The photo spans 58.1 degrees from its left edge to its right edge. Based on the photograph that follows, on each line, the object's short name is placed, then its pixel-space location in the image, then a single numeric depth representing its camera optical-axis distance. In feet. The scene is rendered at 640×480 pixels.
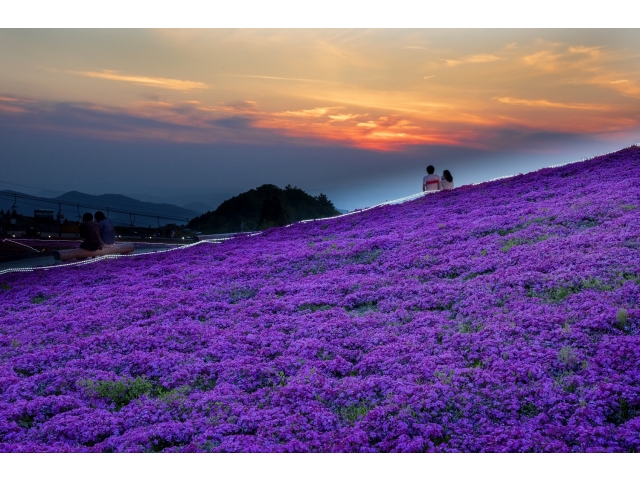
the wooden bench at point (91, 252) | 71.51
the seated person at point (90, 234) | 75.05
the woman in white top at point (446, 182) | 89.61
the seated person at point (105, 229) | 75.92
